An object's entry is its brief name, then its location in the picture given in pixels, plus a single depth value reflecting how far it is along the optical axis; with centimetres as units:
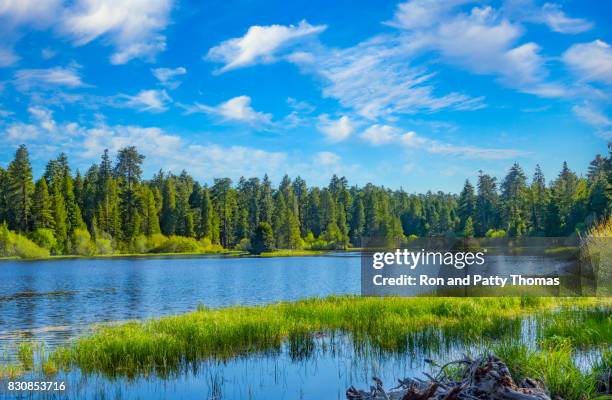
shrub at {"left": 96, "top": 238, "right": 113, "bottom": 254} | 9575
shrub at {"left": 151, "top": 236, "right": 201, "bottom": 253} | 10531
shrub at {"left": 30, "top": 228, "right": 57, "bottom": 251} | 8856
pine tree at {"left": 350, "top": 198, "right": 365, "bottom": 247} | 13388
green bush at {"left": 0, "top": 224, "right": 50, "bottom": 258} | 8419
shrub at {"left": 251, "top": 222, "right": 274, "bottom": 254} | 9979
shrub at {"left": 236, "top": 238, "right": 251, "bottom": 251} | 10608
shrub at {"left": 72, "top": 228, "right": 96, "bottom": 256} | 9319
